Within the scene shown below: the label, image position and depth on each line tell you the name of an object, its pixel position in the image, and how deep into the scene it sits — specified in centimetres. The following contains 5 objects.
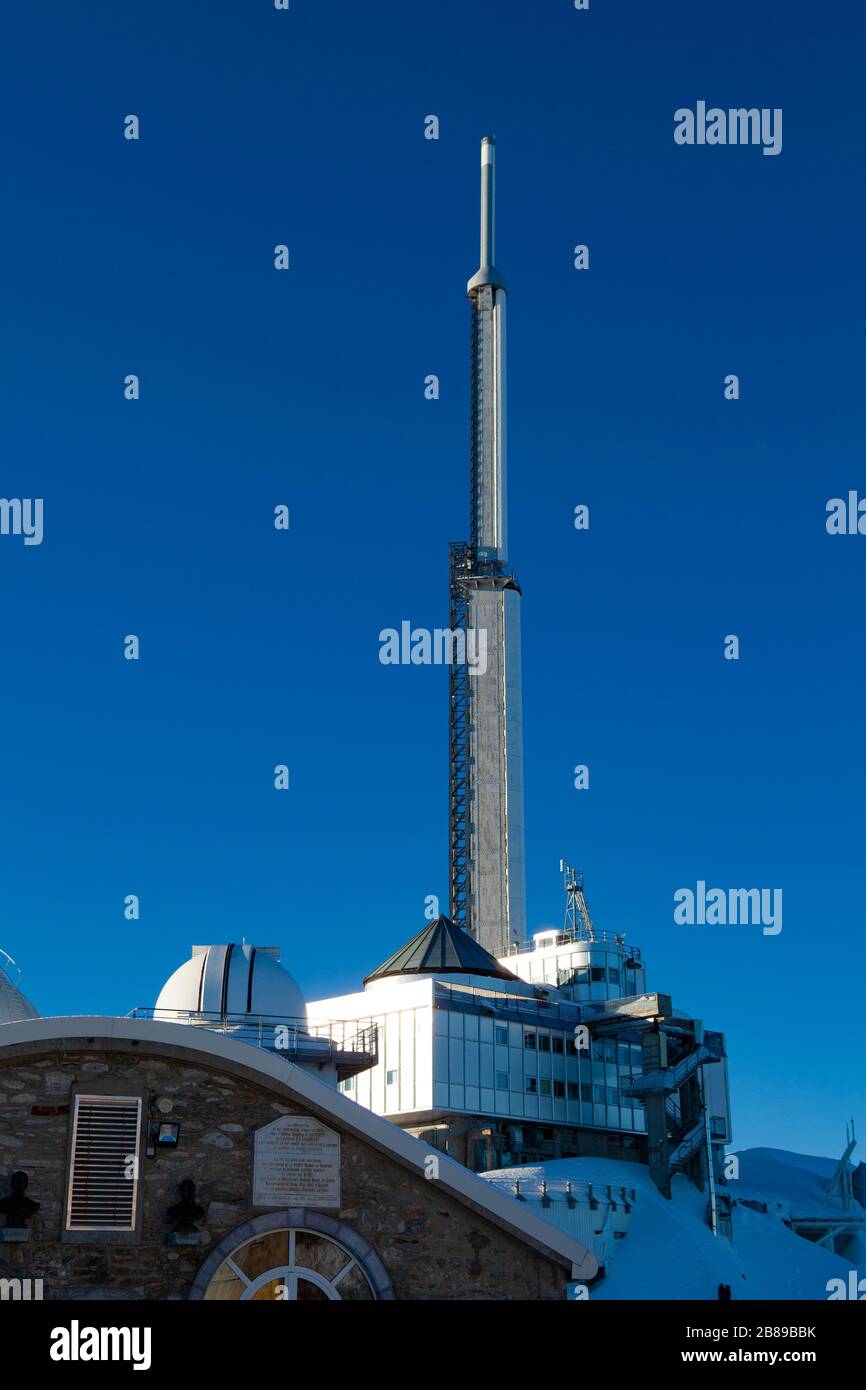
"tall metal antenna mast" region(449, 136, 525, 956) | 9675
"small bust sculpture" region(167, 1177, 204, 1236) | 2188
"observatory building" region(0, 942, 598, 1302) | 2167
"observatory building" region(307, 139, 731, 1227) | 6638
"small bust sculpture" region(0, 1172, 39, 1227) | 2119
